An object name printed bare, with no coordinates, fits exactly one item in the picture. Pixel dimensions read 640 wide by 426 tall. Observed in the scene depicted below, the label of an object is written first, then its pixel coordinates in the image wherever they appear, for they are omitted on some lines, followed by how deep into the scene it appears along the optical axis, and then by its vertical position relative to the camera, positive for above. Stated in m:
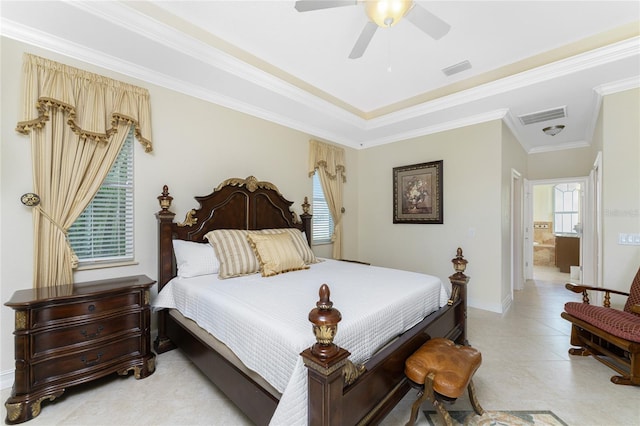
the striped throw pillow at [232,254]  2.59 -0.38
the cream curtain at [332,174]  4.40 +0.69
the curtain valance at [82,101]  2.13 +0.97
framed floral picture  4.25 +0.36
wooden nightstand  1.74 -0.87
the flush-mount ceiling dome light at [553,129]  4.13 +1.32
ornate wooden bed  1.19 -0.80
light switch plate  2.81 -0.24
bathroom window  7.42 +0.22
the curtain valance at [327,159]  4.35 +0.93
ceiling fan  1.80 +1.37
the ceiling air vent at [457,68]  2.97 +1.64
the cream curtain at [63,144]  2.15 +0.60
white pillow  2.57 -0.43
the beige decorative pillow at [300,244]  3.24 -0.35
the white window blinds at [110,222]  2.42 -0.07
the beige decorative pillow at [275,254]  2.68 -0.40
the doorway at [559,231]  4.90 -0.37
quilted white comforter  1.36 -0.62
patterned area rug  1.74 -1.31
